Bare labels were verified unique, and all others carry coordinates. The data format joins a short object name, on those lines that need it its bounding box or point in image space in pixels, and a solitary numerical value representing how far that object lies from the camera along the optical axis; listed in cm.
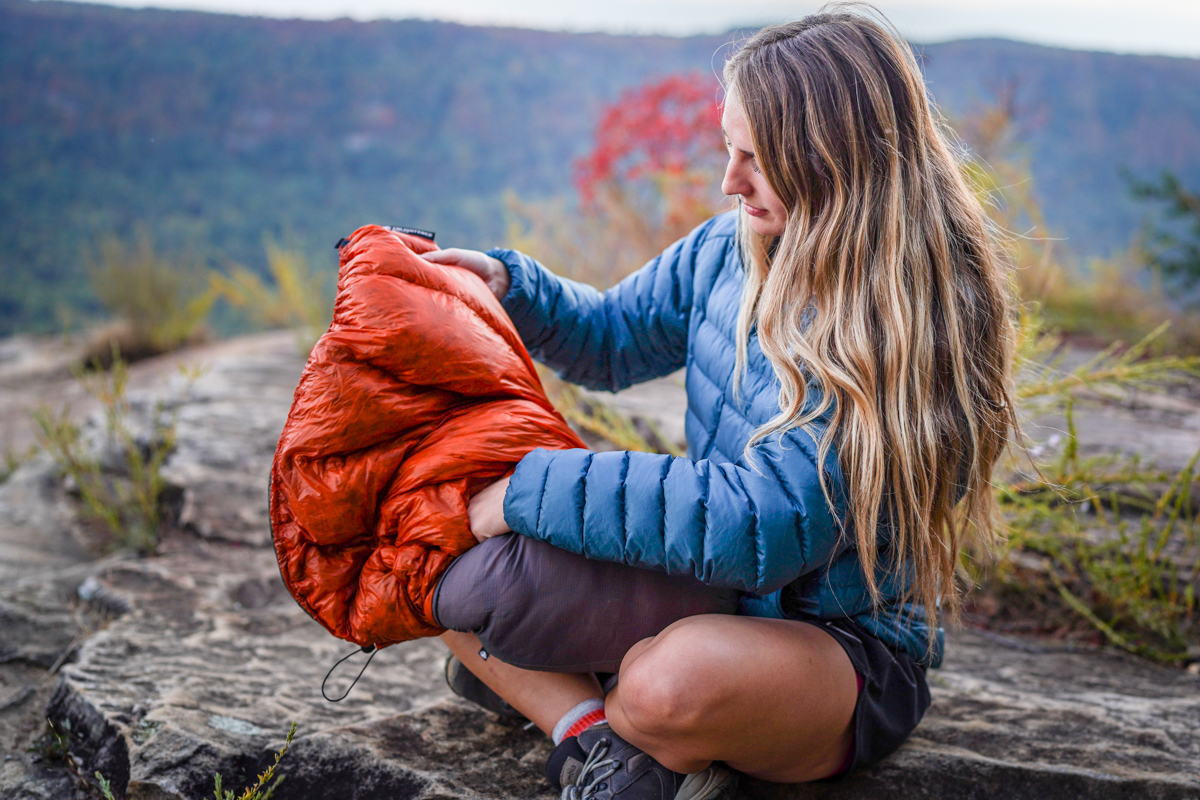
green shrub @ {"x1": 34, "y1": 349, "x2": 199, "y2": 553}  245
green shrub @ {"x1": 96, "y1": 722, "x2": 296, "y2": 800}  107
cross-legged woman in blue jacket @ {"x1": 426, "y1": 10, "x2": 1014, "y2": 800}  107
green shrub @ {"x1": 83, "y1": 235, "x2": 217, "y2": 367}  562
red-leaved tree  495
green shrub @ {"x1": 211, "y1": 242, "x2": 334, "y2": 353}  574
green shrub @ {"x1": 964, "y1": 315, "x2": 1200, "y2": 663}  192
